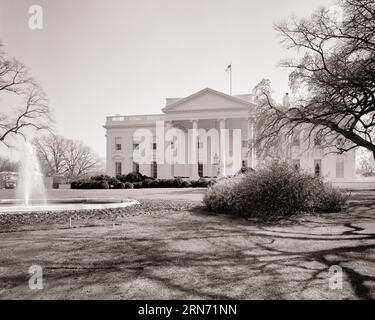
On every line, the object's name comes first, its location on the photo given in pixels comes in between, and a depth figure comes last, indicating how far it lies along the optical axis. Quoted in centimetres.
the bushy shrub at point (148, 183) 3522
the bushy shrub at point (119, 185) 3369
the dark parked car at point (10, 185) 3969
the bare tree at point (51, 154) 6825
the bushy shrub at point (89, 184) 3234
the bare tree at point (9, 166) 5808
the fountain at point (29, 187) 1417
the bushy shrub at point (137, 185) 3486
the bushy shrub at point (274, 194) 1106
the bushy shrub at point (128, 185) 3405
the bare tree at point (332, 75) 1391
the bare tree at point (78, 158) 7740
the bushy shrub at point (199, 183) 3462
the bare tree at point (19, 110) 2722
